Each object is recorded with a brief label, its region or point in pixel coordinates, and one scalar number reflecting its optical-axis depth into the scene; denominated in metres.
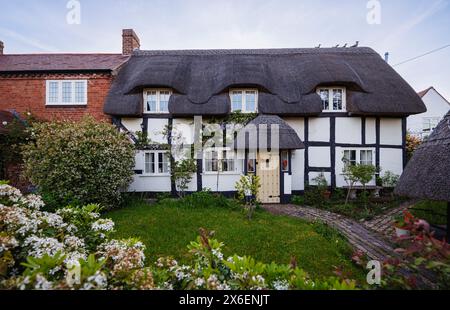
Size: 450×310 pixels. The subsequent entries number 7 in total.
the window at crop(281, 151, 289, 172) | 9.20
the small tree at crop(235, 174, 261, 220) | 6.80
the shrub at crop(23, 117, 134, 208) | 7.10
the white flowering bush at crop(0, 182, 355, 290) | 1.49
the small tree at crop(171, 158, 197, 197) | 9.59
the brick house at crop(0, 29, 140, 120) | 10.50
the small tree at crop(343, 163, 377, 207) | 8.56
